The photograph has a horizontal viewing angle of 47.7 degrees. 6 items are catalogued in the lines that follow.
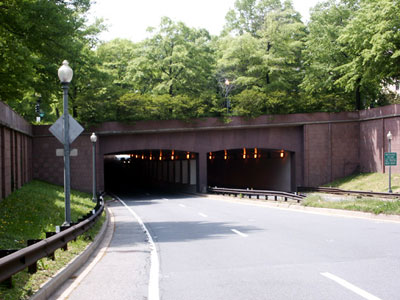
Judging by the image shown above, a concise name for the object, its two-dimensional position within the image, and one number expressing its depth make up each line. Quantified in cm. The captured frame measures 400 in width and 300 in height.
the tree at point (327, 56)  4575
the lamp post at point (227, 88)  4909
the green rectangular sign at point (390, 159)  2949
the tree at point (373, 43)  3519
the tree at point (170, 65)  4969
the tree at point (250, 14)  5719
